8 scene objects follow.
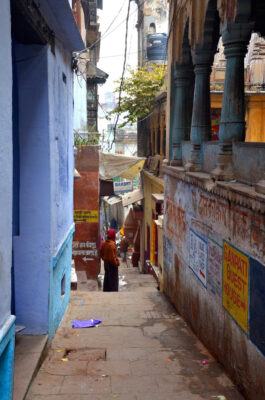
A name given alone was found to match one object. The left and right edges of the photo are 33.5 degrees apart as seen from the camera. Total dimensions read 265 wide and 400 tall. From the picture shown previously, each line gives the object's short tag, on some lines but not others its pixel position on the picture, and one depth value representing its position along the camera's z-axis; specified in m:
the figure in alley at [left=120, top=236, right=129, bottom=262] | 23.99
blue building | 5.23
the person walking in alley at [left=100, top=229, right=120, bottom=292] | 11.40
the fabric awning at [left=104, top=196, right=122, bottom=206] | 21.92
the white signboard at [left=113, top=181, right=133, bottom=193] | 17.27
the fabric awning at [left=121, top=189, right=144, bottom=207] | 19.05
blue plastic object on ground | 7.13
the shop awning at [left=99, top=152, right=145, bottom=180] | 14.20
